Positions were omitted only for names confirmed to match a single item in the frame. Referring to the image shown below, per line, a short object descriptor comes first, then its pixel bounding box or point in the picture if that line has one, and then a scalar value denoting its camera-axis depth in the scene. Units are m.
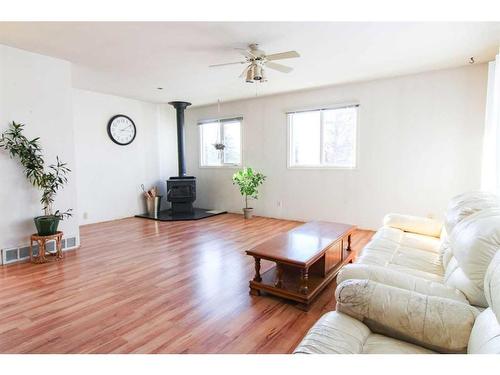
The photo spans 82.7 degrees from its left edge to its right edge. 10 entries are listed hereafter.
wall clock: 5.50
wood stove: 5.93
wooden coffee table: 2.22
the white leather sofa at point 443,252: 1.29
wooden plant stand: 3.19
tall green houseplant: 3.09
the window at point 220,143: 6.11
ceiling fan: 2.99
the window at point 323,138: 4.74
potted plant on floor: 5.54
